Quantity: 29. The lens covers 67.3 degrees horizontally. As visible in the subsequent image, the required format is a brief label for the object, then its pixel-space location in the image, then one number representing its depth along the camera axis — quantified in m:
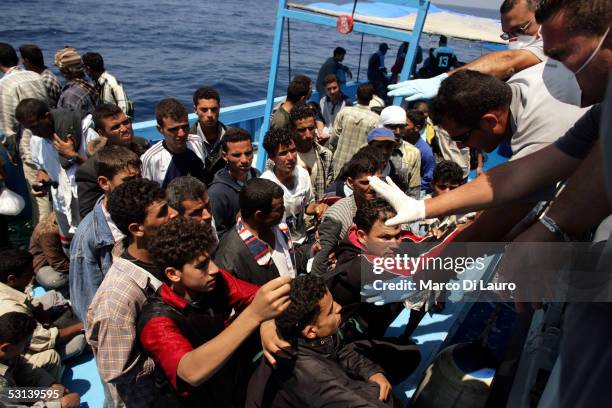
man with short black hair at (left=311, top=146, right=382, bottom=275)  3.23
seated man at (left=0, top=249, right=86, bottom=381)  2.97
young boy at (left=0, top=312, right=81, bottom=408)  2.51
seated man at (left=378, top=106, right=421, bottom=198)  4.45
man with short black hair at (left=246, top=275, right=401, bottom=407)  2.08
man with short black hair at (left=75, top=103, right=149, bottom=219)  4.01
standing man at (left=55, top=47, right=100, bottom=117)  4.91
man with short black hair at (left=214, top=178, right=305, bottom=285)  2.69
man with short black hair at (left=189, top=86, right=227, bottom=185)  4.44
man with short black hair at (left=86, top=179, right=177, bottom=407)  2.04
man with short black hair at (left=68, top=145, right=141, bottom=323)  2.70
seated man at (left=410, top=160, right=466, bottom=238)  3.77
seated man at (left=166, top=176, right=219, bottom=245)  2.93
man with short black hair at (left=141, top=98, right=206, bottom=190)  3.91
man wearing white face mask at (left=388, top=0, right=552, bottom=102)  2.83
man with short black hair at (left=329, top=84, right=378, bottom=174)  5.15
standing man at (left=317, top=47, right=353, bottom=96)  8.64
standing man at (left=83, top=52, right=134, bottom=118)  5.32
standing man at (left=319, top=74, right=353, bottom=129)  6.94
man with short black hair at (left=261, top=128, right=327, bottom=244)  3.73
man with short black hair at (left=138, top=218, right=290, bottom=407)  1.75
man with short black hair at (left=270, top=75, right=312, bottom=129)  5.27
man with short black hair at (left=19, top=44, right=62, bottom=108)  5.19
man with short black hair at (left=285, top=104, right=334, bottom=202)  4.42
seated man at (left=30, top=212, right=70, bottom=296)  3.97
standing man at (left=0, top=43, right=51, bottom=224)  4.70
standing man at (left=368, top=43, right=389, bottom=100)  11.41
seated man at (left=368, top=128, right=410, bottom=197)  4.20
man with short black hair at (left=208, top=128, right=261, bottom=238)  3.51
